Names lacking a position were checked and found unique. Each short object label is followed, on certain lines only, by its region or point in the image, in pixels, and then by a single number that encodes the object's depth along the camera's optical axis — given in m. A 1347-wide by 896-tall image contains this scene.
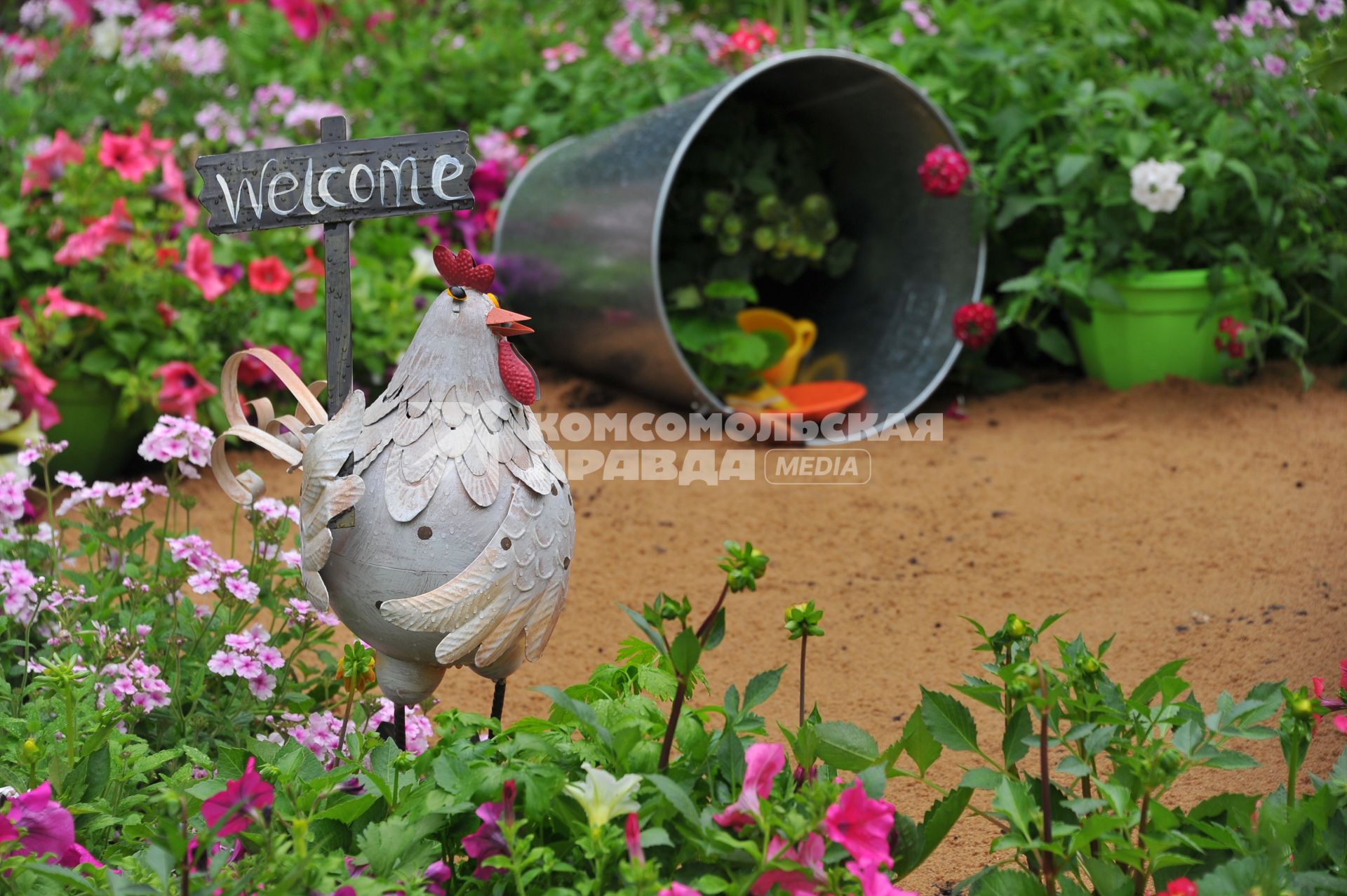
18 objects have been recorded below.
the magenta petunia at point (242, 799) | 2.14
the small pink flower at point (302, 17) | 9.59
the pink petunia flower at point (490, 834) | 2.26
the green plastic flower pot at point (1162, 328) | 7.06
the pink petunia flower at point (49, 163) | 6.40
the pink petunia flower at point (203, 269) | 6.21
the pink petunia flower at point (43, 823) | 2.42
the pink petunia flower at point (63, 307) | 5.98
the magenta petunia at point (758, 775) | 2.27
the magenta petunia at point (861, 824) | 2.19
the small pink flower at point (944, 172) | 7.04
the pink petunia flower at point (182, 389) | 6.14
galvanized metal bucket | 6.92
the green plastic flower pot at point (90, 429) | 6.21
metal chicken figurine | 2.82
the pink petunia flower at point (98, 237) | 6.10
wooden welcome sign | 3.15
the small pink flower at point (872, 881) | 2.17
